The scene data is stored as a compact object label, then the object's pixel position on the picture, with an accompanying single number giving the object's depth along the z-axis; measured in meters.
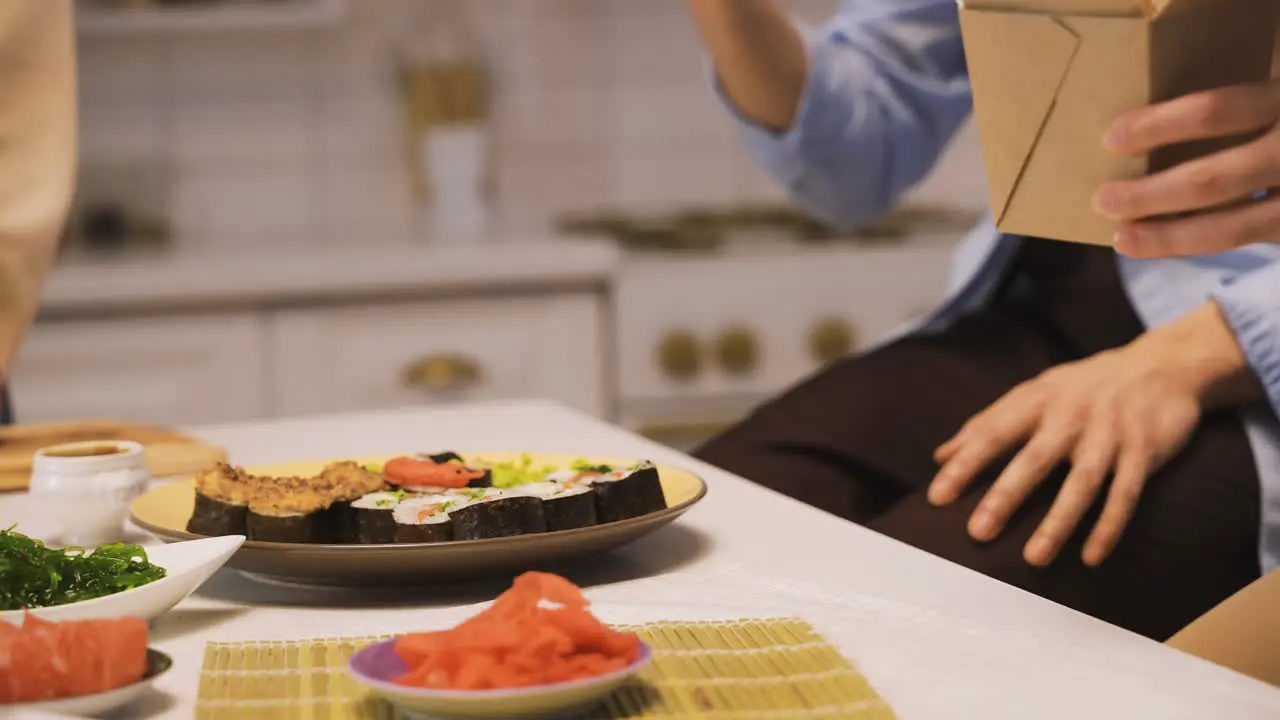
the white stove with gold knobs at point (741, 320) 2.44
